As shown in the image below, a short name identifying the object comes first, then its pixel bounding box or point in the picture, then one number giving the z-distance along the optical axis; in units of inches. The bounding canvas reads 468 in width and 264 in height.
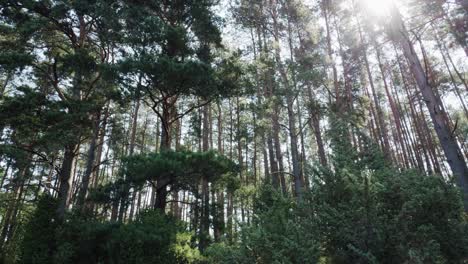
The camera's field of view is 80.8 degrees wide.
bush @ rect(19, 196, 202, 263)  249.3
